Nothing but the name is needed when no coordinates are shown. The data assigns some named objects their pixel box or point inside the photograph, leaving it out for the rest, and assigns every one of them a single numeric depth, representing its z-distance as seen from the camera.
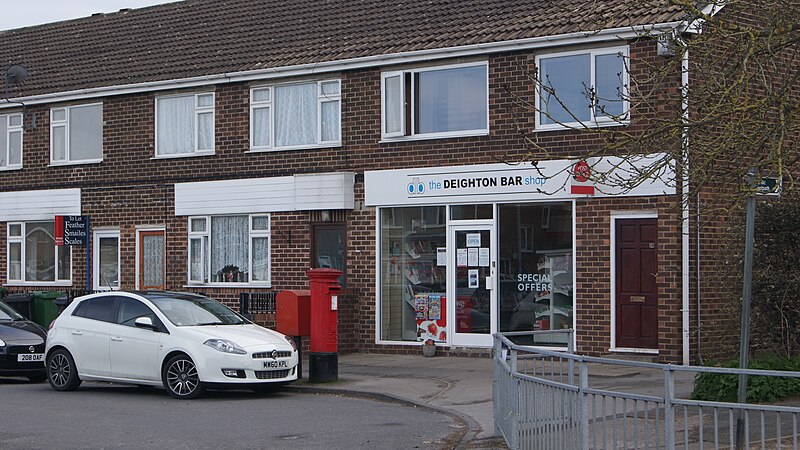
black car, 18.70
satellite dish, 28.47
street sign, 10.38
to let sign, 25.73
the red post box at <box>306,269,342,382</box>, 17.73
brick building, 19.44
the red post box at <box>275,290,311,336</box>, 18.02
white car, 16.11
